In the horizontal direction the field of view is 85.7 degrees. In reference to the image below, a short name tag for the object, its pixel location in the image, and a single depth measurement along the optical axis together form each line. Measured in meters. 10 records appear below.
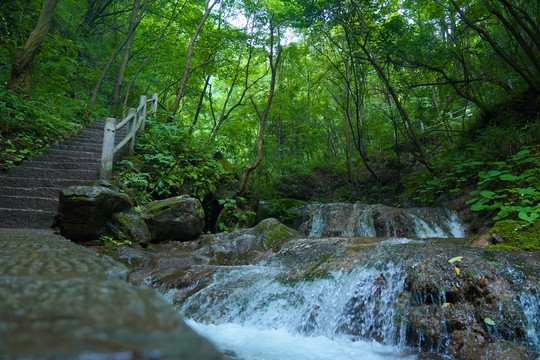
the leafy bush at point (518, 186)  4.29
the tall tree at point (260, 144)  8.38
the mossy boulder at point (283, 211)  8.36
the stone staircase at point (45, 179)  4.72
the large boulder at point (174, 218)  5.59
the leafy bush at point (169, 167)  6.48
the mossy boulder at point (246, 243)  5.38
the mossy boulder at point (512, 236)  3.68
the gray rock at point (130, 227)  5.04
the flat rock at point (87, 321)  0.40
